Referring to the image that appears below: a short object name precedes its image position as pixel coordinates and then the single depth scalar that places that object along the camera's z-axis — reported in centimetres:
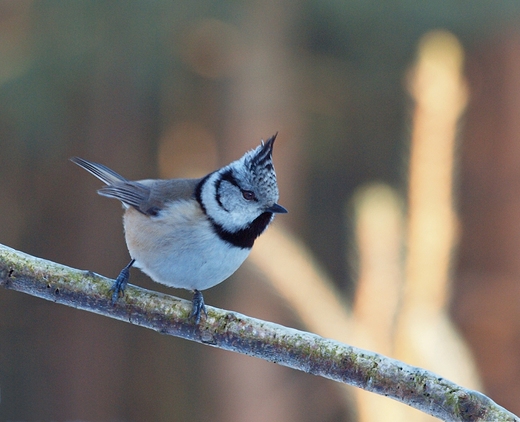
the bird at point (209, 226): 416
